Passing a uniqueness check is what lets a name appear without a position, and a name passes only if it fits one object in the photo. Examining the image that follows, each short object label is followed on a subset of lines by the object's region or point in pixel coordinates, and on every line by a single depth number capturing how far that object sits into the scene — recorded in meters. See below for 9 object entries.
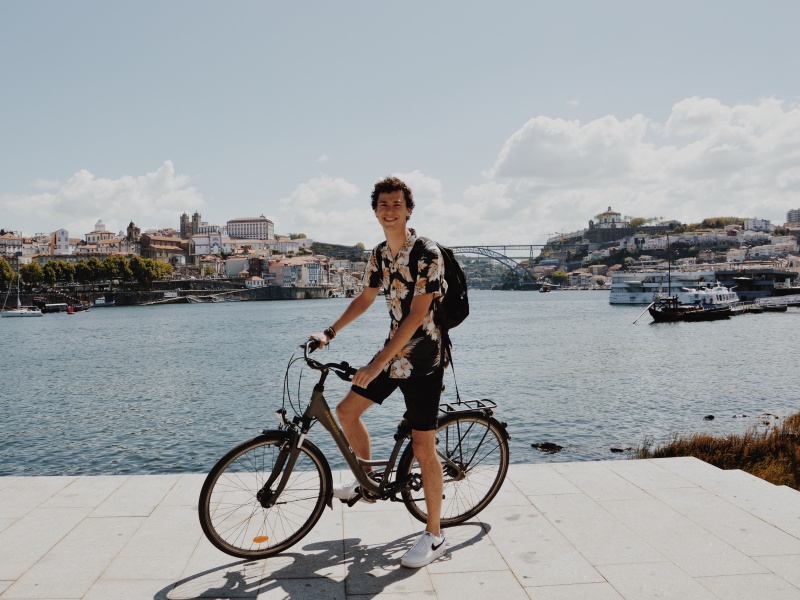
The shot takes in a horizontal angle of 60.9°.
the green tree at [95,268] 126.75
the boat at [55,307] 103.06
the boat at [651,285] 95.44
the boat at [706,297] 72.88
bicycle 3.78
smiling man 3.58
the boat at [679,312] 58.44
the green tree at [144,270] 130.50
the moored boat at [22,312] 89.81
